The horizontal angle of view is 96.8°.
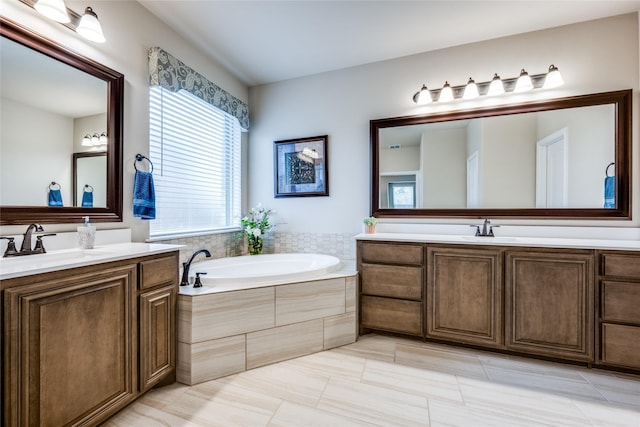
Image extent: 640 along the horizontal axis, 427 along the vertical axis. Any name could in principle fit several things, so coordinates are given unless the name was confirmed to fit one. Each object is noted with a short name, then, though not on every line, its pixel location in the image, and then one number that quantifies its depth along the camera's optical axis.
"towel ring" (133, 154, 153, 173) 2.10
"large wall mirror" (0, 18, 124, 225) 1.44
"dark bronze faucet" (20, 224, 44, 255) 1.41
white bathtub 1.99
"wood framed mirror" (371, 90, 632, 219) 2.24
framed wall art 3.13
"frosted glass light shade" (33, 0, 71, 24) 1.45
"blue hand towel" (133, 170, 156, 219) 2.02
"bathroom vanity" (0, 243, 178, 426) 1.05
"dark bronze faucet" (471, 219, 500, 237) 2.45
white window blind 2.35
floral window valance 2.18
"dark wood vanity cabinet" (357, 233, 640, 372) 1.87
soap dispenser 1.61
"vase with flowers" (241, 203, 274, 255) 3.07
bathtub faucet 1.97
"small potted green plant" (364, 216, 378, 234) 2.77
